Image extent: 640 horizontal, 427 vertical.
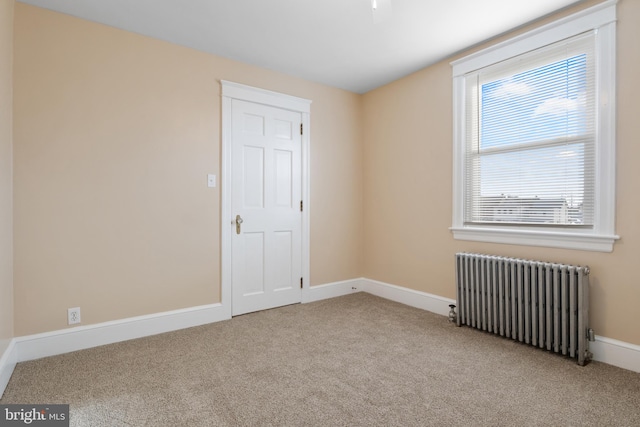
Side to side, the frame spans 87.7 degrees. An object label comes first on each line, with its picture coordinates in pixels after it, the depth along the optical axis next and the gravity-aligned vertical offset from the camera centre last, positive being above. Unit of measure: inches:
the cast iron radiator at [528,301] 93.7 -28.6
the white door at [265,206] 136.3 +1.3
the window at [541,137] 94.0 +23.7
